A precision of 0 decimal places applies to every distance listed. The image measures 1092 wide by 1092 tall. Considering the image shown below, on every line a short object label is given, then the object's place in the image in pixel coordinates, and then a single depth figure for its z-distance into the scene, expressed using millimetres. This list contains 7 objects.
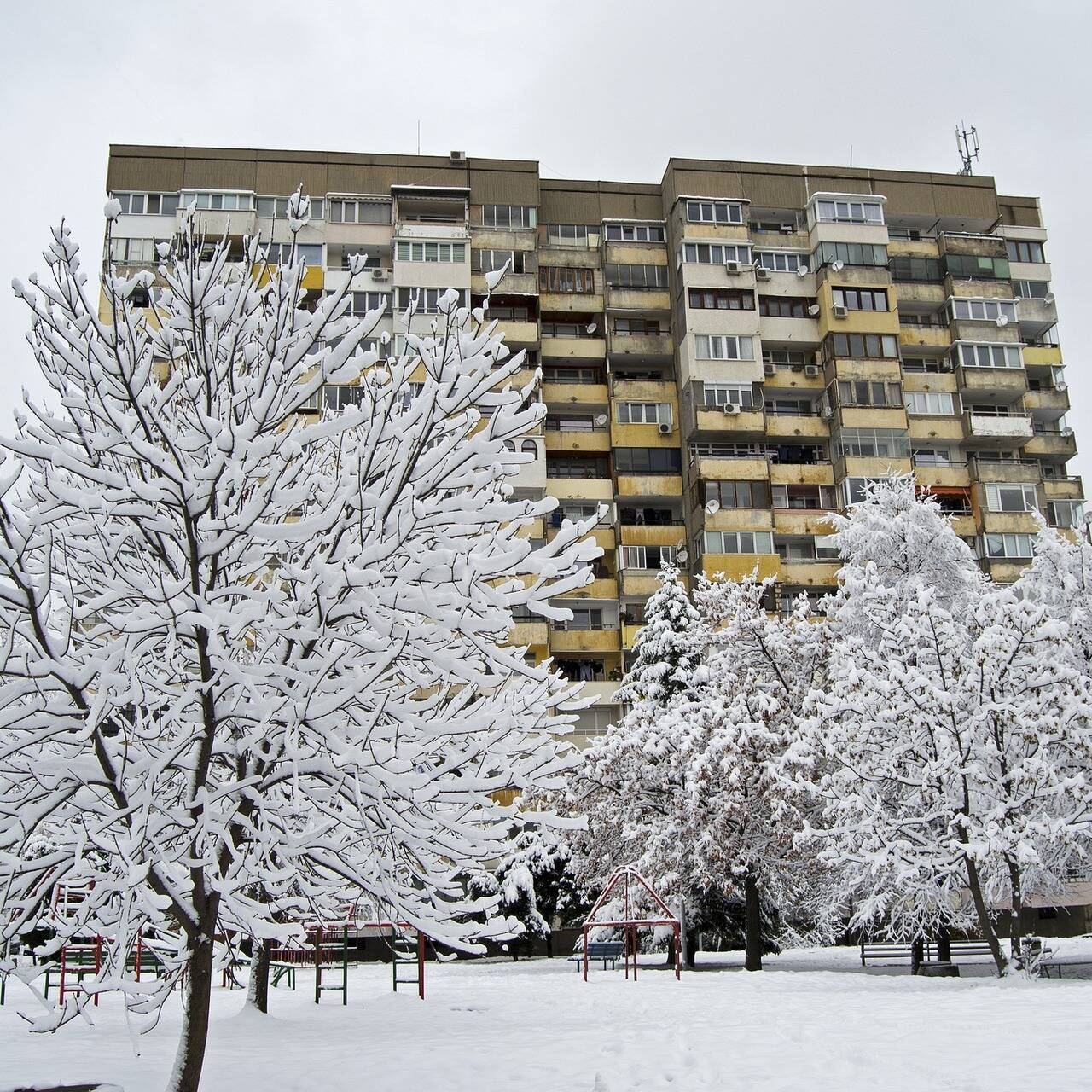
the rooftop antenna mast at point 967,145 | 62688
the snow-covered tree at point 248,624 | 6668
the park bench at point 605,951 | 25359
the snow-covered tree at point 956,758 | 17984
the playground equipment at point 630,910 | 20203
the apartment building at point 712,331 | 48406
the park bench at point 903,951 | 23562
